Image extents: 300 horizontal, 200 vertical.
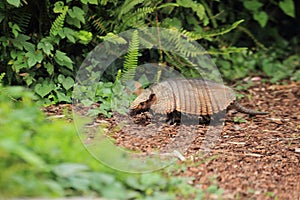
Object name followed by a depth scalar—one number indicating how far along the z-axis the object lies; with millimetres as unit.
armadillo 9453
